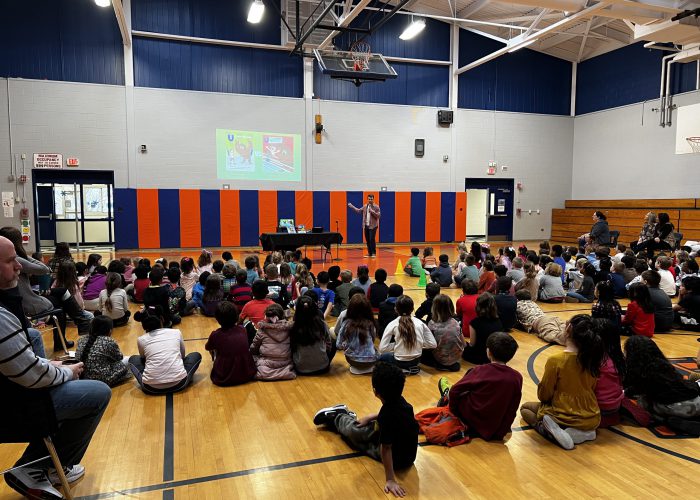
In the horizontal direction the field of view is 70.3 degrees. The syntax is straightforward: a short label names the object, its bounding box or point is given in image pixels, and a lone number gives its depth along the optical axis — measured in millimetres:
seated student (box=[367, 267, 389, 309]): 6641
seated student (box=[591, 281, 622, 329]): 5473
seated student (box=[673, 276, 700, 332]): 6711
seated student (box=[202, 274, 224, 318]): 6965
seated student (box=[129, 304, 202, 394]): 4441
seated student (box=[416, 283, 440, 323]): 5918
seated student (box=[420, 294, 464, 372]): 5090
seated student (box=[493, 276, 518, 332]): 6340
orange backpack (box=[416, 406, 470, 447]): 3561
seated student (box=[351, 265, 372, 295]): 6945
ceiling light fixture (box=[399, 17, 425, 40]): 14414
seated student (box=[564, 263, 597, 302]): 8711
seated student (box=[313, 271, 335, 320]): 6692
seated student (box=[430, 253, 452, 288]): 9781
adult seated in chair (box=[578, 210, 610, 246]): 12578
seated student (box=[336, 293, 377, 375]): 5000
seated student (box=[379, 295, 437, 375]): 4840
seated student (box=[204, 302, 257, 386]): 4676
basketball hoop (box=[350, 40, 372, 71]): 14484
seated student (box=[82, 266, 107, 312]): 7039
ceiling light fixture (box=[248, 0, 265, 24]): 12798
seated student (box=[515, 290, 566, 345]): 6145
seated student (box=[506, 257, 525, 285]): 8383
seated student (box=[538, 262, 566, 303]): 8578
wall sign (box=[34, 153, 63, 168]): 14711
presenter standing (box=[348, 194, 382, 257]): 14406
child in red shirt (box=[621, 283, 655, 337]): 6062
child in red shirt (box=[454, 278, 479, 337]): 5957
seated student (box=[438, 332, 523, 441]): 3494
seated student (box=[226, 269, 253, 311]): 6551
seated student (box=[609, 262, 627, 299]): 8648
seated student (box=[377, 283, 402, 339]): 5774
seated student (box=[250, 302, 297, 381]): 4859
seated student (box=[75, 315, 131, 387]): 4289
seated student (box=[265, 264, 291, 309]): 6748
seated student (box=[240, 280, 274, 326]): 5566
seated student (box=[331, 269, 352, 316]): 6867
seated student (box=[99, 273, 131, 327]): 6662
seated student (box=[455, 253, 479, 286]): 8719
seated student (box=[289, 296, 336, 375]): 4887
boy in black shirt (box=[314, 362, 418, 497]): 2969
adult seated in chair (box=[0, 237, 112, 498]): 2309
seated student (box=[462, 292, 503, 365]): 4996
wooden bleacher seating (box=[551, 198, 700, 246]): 16094
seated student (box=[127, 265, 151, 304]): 7801
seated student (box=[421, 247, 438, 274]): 10930
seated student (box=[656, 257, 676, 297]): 8156
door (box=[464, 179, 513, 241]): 20469
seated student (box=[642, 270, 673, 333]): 6590
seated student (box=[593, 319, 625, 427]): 3752
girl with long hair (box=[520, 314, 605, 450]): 3449
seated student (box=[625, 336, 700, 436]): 3773
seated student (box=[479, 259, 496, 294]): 7727
